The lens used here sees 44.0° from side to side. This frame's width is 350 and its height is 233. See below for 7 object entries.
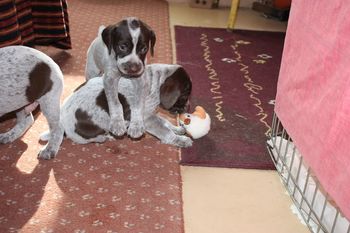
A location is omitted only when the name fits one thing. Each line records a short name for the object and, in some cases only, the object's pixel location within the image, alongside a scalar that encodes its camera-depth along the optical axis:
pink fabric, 1.39
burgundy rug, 2.27
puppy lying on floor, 2.12
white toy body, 2.32
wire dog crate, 1.72
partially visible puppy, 1.88
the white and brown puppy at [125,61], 2.01
